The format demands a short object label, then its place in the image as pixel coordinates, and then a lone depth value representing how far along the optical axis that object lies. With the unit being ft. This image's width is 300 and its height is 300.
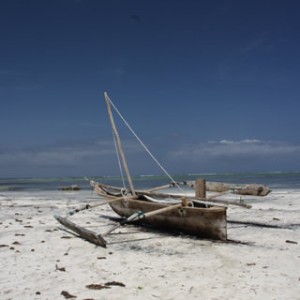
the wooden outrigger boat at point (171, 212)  28.94
